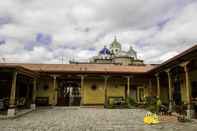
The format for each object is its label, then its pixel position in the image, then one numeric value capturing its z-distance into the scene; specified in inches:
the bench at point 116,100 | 464.1
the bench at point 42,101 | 482.5
